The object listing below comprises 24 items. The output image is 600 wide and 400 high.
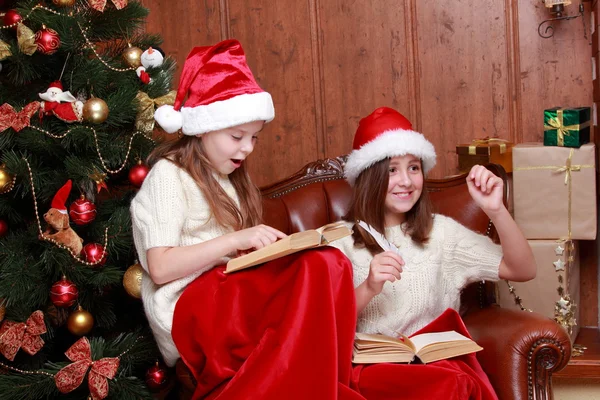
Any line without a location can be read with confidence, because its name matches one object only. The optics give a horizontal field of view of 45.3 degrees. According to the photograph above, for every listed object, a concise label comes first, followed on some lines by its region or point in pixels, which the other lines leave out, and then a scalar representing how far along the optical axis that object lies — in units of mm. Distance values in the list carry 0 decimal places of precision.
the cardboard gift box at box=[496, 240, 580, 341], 2586
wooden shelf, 2639
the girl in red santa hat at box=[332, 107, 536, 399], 1925
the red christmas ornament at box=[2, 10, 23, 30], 2016
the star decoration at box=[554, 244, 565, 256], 2568
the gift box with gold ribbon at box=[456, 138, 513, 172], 2627
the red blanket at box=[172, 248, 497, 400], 1538
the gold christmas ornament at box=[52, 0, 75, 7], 2059
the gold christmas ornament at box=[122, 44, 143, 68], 2156
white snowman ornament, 2154
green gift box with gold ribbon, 2484
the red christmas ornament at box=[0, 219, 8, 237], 2098
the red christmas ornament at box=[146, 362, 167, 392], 2158
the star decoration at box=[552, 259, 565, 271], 2570
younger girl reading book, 1548
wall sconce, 2648
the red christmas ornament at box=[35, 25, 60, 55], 1974
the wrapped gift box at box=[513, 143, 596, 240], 2516
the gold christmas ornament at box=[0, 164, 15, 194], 1979
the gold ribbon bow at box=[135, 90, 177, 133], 2133
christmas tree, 2006
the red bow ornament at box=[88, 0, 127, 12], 2074
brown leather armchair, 1777
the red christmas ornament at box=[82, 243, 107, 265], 2023
